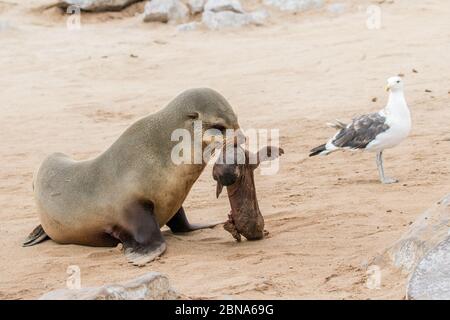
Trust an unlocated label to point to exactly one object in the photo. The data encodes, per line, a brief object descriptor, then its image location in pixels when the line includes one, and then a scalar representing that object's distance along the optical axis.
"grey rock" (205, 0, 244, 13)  13.86
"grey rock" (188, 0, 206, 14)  14.28
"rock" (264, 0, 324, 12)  14.26
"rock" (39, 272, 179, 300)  3.93
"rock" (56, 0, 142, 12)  14.71
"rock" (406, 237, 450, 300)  4.04
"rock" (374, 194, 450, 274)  4.73
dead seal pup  5.88
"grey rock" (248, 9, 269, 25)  13.94
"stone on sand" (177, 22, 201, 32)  13.82
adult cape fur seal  6.12
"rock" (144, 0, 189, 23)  14.22
